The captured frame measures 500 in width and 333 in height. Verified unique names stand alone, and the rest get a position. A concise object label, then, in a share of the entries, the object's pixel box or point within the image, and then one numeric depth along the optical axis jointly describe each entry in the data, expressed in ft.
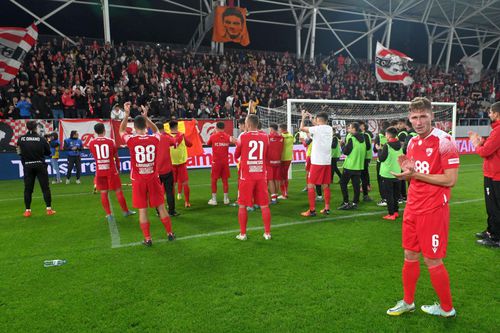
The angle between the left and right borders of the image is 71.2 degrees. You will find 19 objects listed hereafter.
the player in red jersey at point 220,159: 29.19
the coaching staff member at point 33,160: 26.37
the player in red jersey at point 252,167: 19.89
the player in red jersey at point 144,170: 18.98
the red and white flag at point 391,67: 83.10
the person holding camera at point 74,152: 41.78
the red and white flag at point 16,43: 50.68
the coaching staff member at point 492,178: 17.46
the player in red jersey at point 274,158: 29.99
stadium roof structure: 89.87
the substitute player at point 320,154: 24.88
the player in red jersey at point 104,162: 24.56
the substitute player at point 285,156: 31.07
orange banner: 72.28
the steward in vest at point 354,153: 26.58
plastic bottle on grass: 17.31
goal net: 60.13
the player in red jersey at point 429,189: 10.42
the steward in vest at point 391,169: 23.80
